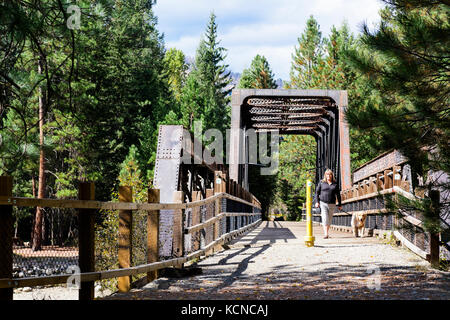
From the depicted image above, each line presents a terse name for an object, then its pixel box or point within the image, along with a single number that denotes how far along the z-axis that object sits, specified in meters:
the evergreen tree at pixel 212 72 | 57.62
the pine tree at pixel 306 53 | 49.56
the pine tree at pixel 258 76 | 62.19
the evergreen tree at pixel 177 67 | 71.25
